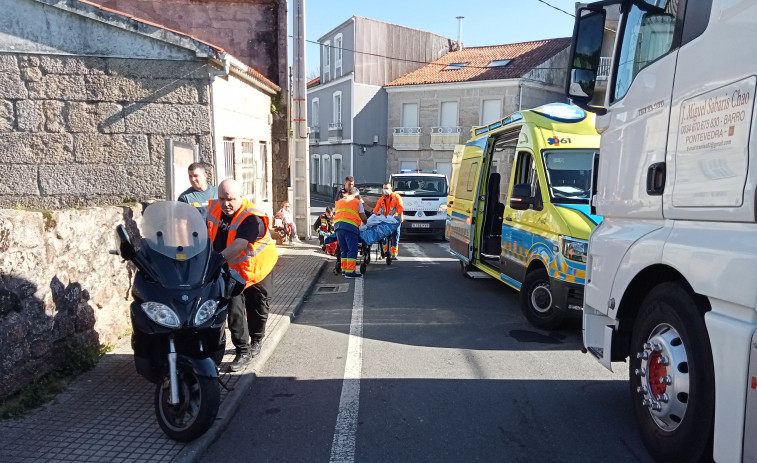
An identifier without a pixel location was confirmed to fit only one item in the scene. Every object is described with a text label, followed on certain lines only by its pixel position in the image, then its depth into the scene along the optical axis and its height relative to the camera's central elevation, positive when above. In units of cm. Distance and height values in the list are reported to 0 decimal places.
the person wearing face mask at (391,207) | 1144 -95
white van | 1549 -136
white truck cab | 254 -28
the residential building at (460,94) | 2831 +373
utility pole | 1337 +122
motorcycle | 357 -104
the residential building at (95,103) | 789 +82
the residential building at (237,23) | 1216 +307
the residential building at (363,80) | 3138 +480
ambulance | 590 -58
